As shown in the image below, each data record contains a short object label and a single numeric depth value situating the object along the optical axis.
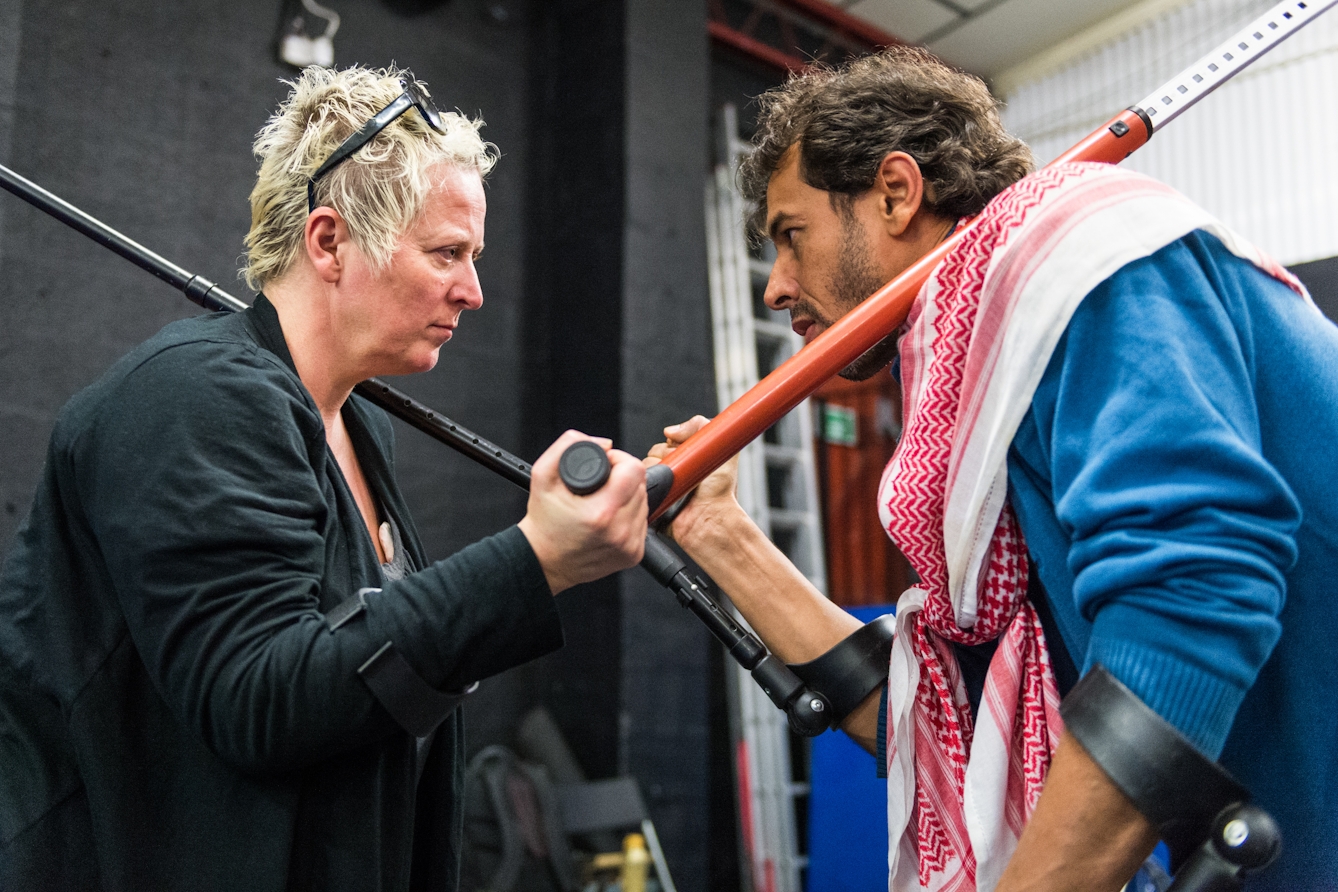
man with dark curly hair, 0.74
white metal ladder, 3.96
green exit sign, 5.27
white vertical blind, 4.67
